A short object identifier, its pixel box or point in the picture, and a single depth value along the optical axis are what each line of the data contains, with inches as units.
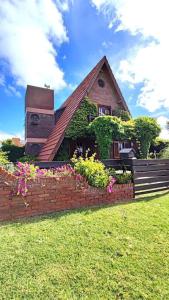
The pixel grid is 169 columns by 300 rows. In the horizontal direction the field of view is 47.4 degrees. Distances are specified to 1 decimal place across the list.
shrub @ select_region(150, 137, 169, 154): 730.1
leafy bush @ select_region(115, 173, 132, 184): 235.8
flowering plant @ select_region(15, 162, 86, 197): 164.4
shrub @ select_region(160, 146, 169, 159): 554.1
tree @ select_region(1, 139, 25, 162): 689.0
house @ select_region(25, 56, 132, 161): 565.6
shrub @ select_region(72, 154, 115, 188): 204.0
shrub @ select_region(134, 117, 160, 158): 502.0
